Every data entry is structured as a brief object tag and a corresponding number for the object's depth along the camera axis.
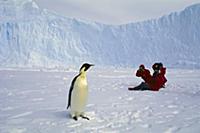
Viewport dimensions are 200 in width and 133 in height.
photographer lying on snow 8.34
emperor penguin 4.37
